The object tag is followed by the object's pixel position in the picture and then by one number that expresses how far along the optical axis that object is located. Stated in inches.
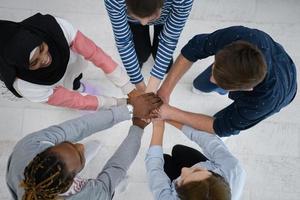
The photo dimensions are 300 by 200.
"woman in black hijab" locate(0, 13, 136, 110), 45.4
